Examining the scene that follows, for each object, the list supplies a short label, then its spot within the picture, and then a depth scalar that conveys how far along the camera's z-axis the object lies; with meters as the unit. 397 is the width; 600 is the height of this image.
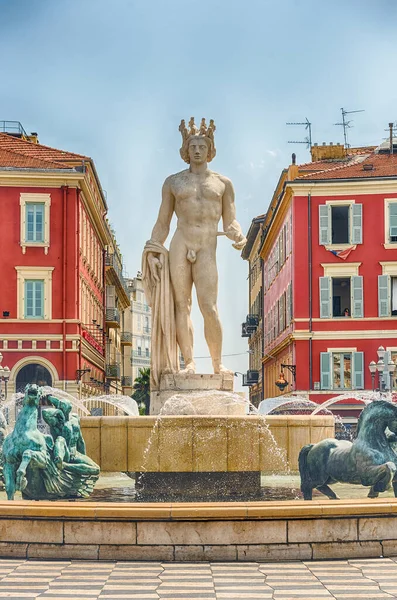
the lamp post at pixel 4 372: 34.81
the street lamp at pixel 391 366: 34.06
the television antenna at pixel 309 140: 56.00
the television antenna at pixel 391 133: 49.12
